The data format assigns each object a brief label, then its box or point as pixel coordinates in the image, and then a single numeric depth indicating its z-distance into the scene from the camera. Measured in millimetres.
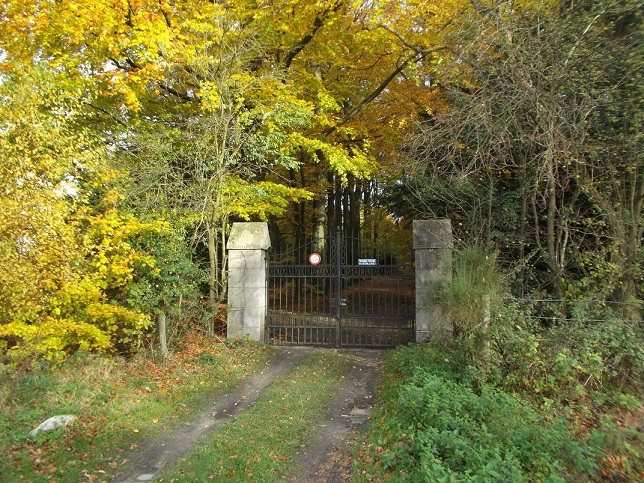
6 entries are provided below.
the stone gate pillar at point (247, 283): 10633
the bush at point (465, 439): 3871
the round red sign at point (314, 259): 11003
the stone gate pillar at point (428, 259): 9688
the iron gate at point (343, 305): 10266
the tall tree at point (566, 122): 7223
